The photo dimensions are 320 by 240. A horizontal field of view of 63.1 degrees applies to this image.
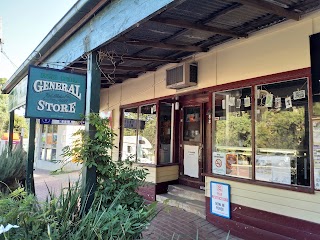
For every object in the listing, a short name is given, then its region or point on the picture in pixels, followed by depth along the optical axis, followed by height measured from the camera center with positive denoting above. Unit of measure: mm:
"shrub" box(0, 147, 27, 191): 5215 -741
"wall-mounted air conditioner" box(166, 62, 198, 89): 5309 +1230
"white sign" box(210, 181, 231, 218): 4441 -1113
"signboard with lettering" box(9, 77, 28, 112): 6194 +994
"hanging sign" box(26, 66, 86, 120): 3525 +545
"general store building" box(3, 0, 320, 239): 3398 +1002
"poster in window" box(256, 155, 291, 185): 3875 -501
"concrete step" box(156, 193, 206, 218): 5035 -1427
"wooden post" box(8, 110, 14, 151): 9145 +262
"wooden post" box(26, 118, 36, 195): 5258 -489
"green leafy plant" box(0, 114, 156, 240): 2236 -747
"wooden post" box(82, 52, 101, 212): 3545 +634
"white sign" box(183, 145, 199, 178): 6059 -616
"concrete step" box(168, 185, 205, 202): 5484 -1276
